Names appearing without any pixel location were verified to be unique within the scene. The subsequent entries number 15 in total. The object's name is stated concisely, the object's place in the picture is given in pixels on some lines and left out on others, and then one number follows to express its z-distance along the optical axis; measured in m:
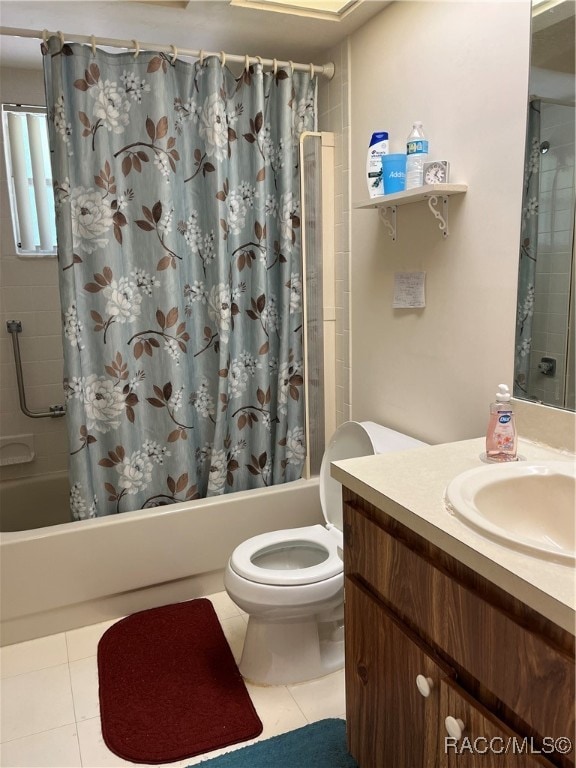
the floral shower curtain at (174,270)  2.05
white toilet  1.77
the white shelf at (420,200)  1.65
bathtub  2.06
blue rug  1.56
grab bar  2.80
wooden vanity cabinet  0.85
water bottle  1.75
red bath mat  1.67
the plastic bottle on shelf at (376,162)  1.89
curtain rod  1.93
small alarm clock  1.70
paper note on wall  1.92
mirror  1.35
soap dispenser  1.37
